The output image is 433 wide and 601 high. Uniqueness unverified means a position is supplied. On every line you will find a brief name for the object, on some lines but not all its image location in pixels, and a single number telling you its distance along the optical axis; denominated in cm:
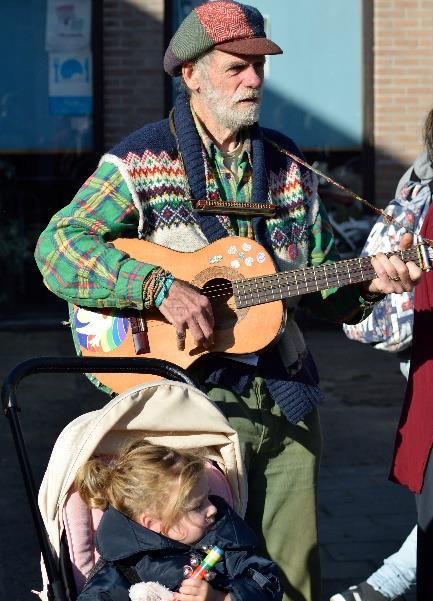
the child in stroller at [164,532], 581
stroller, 602
